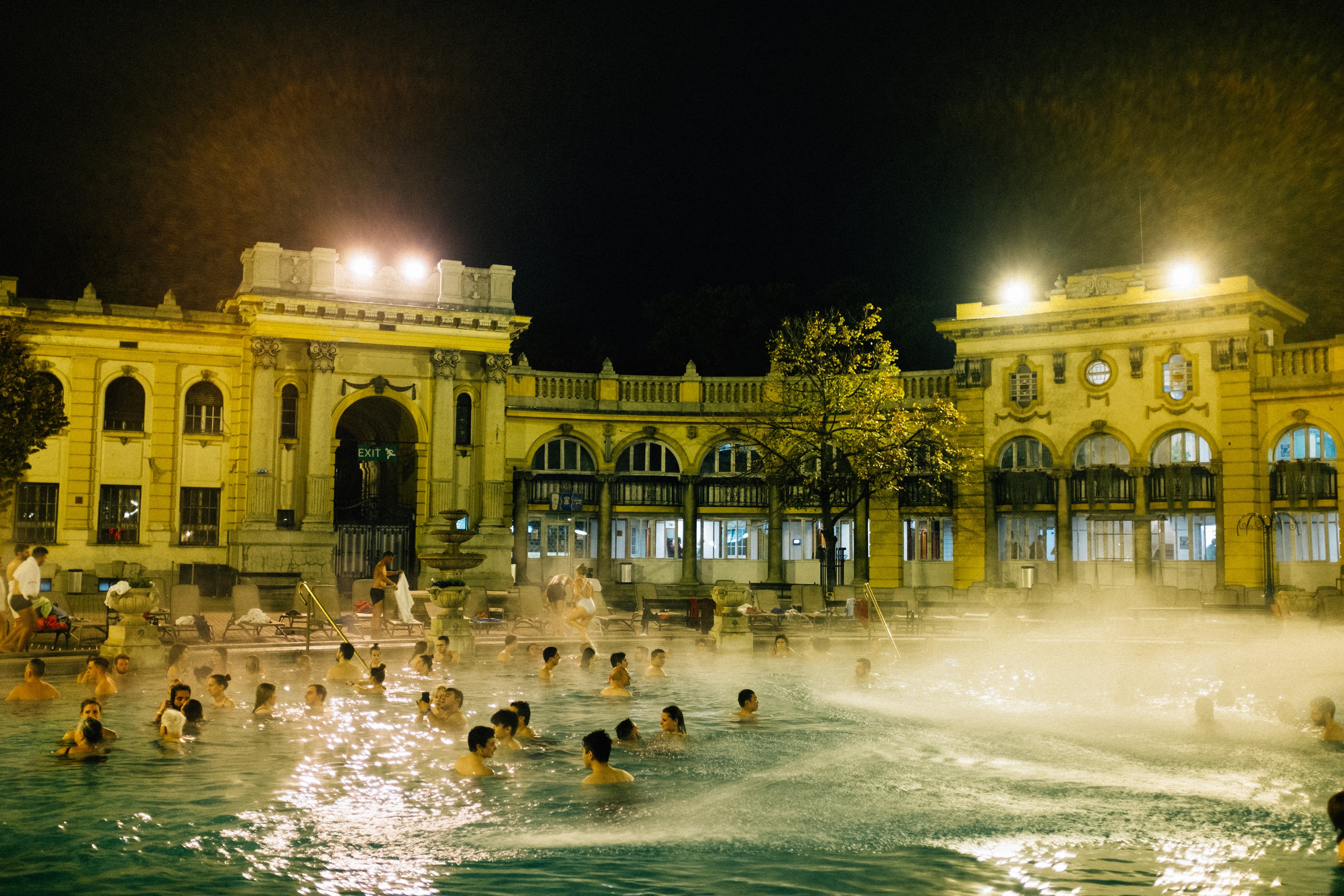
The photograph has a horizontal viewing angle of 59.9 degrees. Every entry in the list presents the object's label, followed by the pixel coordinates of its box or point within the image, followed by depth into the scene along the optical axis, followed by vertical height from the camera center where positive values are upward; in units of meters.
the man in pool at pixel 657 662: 19.34 -1.80
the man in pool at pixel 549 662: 19.06 -1.77
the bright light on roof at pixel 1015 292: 41.00 +9.22
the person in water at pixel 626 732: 13.49 -2.06
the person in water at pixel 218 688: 14.95 -1.73
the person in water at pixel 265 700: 14.59 -1.83
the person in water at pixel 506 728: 13.10 -1.96
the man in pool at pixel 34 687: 15.36 -1.81
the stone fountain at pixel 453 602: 22.16 -0.93
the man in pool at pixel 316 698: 15.46 -1.91
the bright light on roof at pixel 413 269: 38.16 +9.26
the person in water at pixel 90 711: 12.67 -1.71
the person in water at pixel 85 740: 12.45 -1.99
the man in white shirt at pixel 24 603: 18.98 -0.81
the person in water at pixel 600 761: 11.60 -2.09
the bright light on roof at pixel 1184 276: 37.78 +9.06
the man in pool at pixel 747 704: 15.70 -2.01
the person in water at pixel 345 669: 18.05 -1.82
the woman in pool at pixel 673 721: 13.78 -1.98
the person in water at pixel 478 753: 11.98 -2.08
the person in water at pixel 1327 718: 14.30 -2.00
